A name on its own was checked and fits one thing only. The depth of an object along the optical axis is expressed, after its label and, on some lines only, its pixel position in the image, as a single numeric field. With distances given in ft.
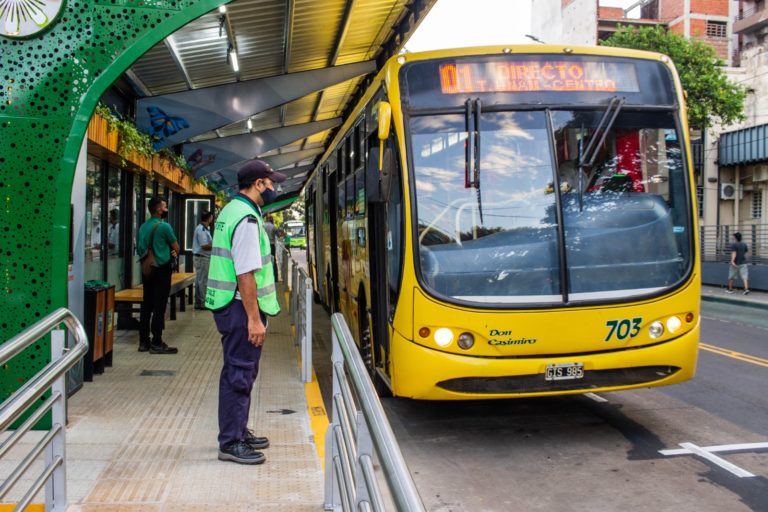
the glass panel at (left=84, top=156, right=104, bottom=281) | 37.76
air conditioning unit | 113.09
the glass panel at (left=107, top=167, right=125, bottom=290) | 42.55
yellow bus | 19.29
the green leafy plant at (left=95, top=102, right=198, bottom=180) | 32.63
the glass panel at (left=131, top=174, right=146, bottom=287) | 49.04
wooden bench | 36.75
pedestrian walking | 74.02
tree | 102.22
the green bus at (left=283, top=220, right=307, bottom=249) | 238.74
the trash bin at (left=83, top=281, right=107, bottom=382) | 25.30
